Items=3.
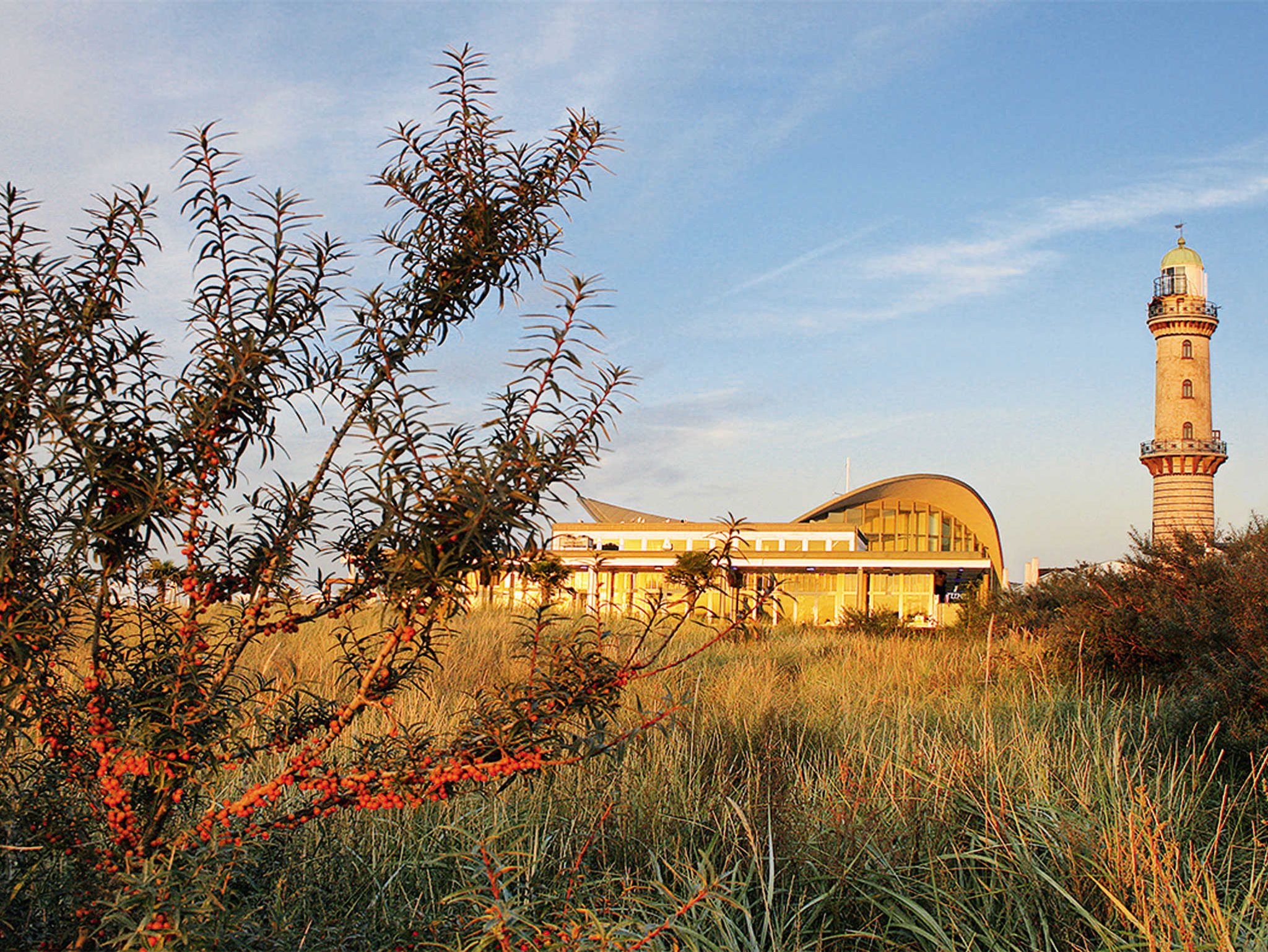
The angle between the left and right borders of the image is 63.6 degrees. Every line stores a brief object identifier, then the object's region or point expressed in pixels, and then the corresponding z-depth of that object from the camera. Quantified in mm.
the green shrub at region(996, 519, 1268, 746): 6914
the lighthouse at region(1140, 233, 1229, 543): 47188
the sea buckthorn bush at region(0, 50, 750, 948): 2160
